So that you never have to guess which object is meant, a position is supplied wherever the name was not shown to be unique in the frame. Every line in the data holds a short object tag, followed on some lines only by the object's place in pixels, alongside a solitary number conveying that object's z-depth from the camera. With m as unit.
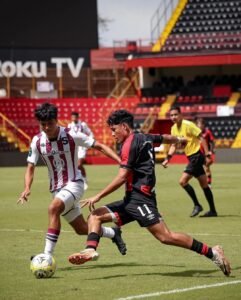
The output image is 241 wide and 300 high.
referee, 19.22
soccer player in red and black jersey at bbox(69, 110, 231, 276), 11.15
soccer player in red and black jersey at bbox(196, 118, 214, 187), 26.25
